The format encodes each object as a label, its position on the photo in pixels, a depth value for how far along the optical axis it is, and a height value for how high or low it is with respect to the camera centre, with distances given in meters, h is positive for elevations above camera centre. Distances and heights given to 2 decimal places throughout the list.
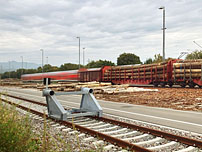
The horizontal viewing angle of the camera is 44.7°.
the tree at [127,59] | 85.81 +5.77
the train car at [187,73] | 25.11 +0.24
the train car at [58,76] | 47.73 -0.12
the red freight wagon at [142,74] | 28.25 +0.17
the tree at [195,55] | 50.03 +4.22
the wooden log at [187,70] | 25.07 +0.52
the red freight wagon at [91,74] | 38.78 +0.21
